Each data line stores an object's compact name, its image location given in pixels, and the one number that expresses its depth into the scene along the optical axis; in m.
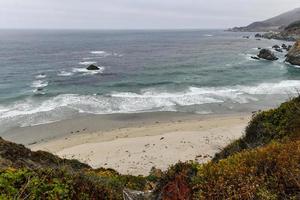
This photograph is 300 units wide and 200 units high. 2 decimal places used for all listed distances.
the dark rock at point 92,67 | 54.16
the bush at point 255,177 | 5.03
